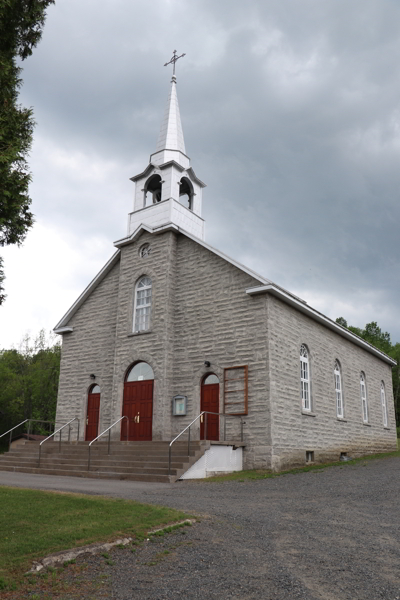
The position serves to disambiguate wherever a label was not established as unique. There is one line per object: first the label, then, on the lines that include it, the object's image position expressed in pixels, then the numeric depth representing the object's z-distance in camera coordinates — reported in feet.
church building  56.08
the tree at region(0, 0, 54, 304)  25.89
